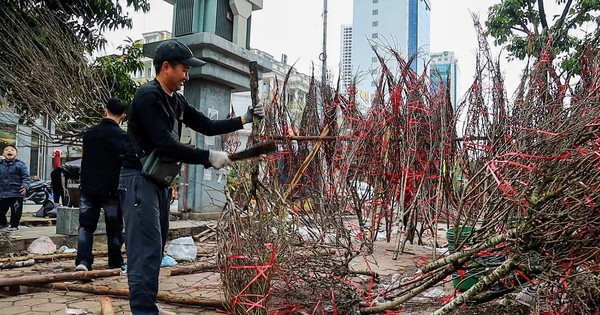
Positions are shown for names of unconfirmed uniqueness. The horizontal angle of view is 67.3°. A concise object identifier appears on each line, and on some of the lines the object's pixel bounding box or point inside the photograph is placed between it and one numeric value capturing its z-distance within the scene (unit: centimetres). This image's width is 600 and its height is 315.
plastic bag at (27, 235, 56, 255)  552
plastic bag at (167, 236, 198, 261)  516
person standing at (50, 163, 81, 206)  907
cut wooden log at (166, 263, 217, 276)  430
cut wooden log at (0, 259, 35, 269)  473
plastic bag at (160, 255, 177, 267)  483
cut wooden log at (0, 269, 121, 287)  361
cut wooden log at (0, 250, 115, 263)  499
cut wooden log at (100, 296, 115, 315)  294
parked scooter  1409
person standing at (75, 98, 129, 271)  443
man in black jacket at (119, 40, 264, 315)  258
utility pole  714
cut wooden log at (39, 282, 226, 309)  323
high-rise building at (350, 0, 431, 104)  4511
